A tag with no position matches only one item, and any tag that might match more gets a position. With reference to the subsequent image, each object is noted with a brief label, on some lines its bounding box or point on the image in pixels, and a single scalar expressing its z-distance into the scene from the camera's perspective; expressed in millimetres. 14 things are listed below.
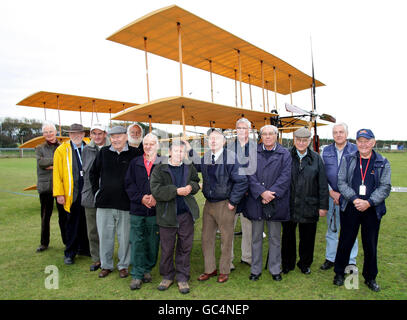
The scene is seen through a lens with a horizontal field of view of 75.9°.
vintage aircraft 5199
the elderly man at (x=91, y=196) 3496
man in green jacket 2936
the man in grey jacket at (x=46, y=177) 4246
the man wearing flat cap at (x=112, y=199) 3246
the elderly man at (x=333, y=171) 3453
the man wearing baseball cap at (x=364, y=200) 2814
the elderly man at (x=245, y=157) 3316
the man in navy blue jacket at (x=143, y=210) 3100
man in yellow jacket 3702
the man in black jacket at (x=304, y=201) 3234
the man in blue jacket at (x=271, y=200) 3174
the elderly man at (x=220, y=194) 3119
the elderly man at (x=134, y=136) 3529
